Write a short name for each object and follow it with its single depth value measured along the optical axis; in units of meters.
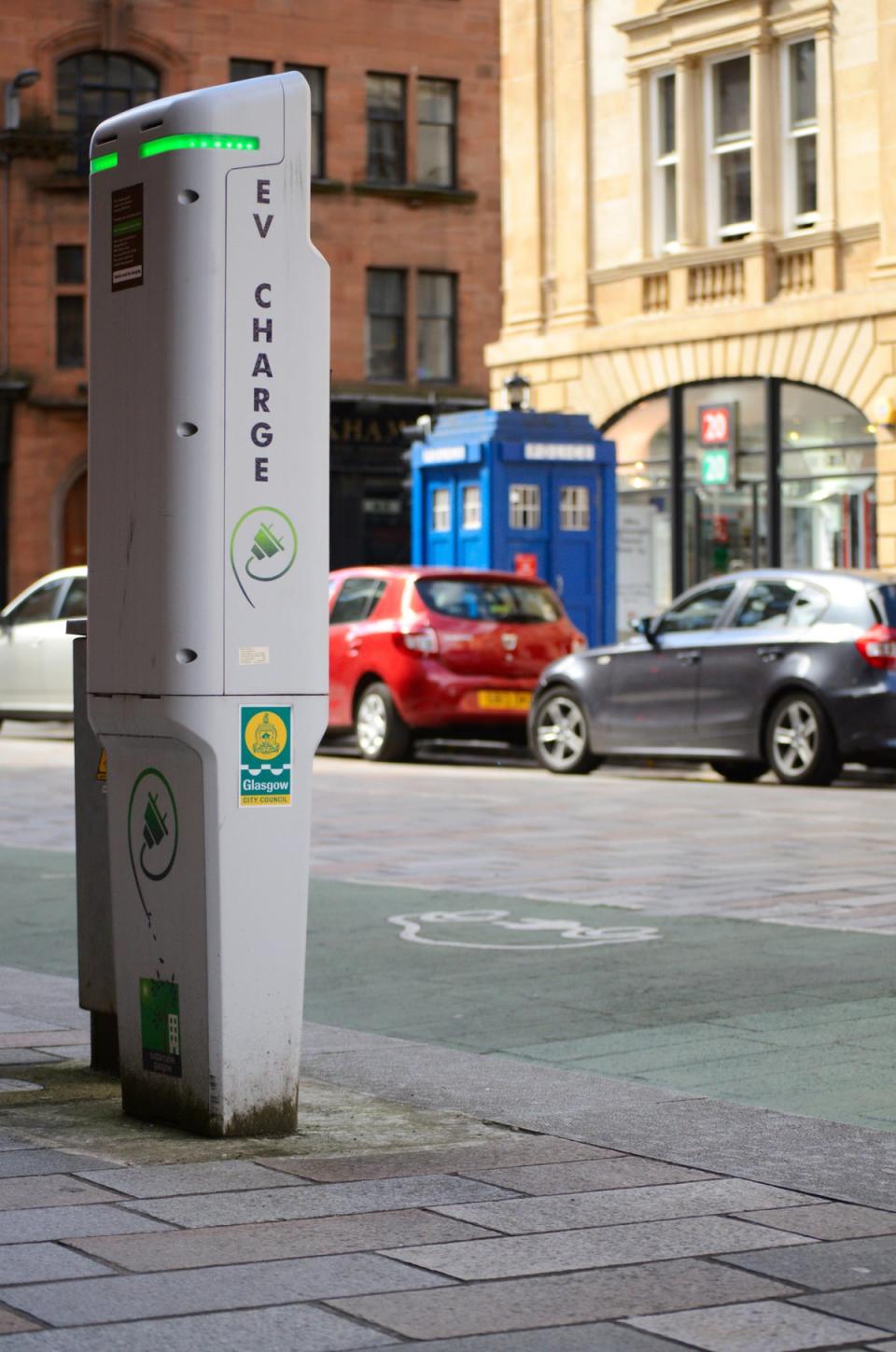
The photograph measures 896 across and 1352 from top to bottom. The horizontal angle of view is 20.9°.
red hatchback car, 20.50
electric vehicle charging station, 5.38
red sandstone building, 41.44
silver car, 24.44
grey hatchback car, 16.98
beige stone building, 26.86
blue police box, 25.28
